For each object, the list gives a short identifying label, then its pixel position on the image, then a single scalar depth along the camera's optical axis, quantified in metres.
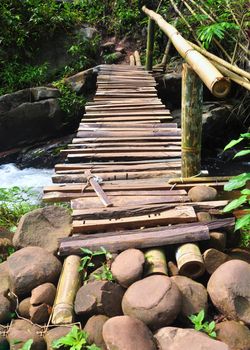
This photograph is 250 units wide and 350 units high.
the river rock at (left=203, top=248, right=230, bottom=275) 2.12
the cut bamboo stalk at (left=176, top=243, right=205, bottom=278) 2.09
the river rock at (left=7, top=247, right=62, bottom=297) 2.11
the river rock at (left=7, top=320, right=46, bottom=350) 1.83
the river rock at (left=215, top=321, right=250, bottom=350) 1.73
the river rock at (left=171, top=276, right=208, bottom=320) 1.91
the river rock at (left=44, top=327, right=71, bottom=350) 1.83
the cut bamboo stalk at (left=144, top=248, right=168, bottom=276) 2.07
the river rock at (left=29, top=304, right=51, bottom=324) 1.97
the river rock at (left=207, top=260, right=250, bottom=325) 1.85
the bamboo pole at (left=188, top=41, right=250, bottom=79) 2.91
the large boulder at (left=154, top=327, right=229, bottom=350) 1.65
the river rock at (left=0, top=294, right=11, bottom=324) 2.01
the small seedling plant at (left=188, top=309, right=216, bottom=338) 1.79
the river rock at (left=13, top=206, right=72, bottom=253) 2.47
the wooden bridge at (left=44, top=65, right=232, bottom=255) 2.38
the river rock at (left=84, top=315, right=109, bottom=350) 1.80
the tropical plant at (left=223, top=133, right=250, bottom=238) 1.95
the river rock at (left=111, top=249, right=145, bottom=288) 2.00
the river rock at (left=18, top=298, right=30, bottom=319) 2.04
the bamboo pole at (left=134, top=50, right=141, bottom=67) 8.69
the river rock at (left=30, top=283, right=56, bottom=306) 2.03
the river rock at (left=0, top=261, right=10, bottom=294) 2.20
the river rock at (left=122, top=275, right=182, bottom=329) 1.80
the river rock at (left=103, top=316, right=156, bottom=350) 1.66
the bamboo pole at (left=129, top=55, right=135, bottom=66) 8.92
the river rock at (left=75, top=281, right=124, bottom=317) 1.92
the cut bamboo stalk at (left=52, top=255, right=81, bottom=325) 1.95
